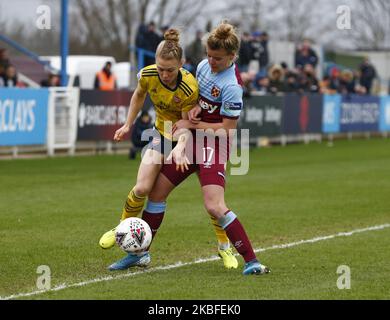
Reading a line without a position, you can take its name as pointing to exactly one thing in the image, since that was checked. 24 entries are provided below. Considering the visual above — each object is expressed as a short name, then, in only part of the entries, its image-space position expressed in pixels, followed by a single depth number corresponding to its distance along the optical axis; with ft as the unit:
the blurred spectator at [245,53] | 92.21
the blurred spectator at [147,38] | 87.92
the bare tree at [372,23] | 229.66
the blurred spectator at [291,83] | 97.19
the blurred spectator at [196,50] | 89.06
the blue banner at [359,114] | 108.37
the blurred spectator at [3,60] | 71.31
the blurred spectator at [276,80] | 95.76
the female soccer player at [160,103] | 26.76
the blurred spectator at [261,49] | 96.73
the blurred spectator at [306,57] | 109.17
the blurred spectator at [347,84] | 114.42
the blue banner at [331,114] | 102.89
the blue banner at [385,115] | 118.42
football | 27.32
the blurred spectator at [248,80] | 83.27
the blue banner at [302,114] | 95.09
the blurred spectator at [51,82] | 75.31
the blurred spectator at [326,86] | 107.45
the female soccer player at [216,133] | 26.78
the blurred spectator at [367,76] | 124.06
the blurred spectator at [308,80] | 101.35
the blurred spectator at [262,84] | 94.89
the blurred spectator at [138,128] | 69.31
